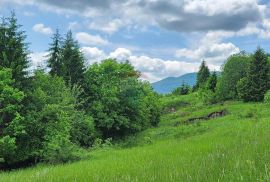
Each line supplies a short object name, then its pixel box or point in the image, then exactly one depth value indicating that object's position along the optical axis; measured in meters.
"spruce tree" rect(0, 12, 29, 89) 34.94
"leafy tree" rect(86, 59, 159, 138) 52.16
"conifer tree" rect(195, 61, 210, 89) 135.18
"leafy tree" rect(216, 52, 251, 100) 85.00
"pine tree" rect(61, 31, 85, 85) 51.41
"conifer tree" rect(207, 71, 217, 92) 106.45
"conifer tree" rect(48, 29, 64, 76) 52.19
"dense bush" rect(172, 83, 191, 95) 142.75
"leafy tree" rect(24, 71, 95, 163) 28.02
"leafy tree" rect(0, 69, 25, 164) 30.03
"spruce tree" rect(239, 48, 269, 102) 67.88
